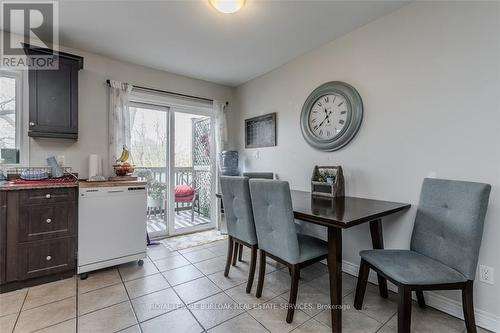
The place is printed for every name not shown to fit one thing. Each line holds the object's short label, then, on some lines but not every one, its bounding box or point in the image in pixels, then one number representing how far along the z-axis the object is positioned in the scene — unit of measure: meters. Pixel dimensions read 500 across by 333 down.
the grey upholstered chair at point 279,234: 1.62
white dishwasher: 2.24
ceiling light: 1.75
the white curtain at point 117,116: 2.91
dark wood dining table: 1.48
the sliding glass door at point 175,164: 3.36
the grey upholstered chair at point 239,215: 1.99
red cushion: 3.70
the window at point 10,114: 2.39
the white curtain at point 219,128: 3.83
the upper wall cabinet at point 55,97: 2.32
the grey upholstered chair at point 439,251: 1.37
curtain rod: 3.14
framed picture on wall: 3.30
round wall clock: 2.30
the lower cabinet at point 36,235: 1.99
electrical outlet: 1.57
